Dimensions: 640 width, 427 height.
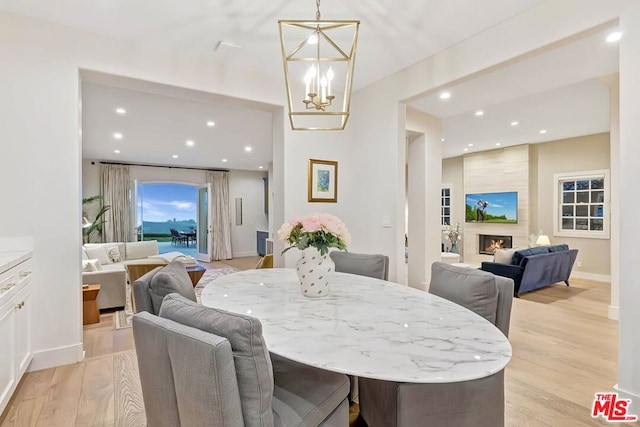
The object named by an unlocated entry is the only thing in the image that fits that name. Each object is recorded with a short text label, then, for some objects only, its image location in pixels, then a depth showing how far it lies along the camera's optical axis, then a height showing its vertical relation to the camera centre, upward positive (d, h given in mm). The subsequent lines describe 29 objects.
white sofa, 4148 -843
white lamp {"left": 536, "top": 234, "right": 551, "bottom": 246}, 6715 -638
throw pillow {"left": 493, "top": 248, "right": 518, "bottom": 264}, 5150 -723
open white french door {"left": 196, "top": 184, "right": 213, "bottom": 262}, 9109 -422
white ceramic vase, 1772 -327
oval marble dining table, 994 -464
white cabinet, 1851 -679
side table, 3706 -1059
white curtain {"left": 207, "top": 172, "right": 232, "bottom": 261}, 9219 -147
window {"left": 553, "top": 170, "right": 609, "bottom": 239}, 6395 +100
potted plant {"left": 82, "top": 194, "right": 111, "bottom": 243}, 7066 -355
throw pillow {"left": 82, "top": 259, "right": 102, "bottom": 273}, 4270 -700
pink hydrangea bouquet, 1748 -124
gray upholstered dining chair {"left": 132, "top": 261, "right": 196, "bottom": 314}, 1660 -392
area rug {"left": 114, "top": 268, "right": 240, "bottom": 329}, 3714 -1258
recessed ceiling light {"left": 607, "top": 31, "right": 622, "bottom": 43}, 2610 +1381
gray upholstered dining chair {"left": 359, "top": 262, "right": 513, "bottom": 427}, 1249 -740
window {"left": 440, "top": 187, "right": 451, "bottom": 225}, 9040 +115
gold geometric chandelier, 1854 +1333
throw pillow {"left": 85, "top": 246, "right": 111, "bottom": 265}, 5582 -722
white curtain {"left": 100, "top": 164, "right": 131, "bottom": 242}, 8031 +270
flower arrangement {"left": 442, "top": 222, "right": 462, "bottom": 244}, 8648 -631
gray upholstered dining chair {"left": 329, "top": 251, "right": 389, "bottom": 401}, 2536 -426
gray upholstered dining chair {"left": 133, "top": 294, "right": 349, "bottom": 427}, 898 -463
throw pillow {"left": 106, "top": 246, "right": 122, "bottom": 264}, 6023 -774
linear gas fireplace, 7754 -792
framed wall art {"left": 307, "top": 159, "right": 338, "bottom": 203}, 3701 +330
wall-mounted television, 7508 +55
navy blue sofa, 4879 -884
